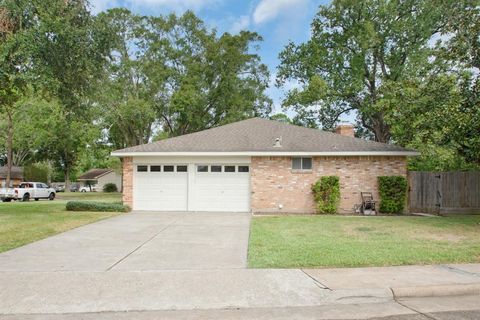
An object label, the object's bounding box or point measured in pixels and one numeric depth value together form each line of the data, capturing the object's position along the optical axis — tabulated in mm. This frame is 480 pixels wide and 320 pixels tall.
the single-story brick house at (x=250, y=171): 17219
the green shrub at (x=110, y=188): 57125
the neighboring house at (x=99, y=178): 74375
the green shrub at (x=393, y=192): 16812
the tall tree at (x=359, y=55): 27906
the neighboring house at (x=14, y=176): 45531
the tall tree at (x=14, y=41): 14312
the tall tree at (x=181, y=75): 31062
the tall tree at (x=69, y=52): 14773
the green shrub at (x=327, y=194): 16844
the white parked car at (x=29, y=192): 29984
